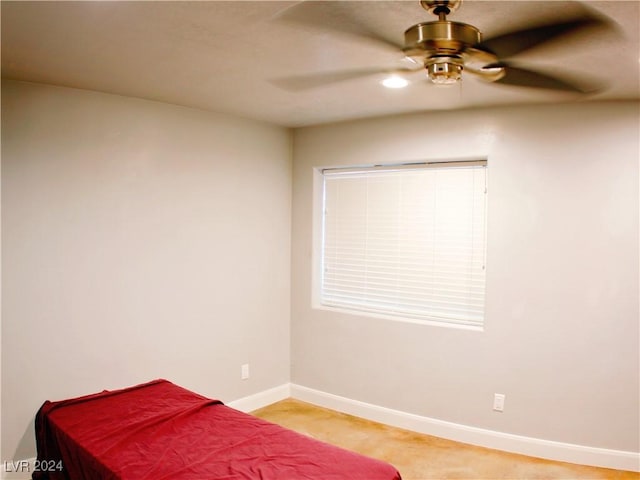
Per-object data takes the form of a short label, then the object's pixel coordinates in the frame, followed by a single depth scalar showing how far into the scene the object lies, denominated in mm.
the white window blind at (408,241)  3746
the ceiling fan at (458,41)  1864
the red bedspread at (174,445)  2203
